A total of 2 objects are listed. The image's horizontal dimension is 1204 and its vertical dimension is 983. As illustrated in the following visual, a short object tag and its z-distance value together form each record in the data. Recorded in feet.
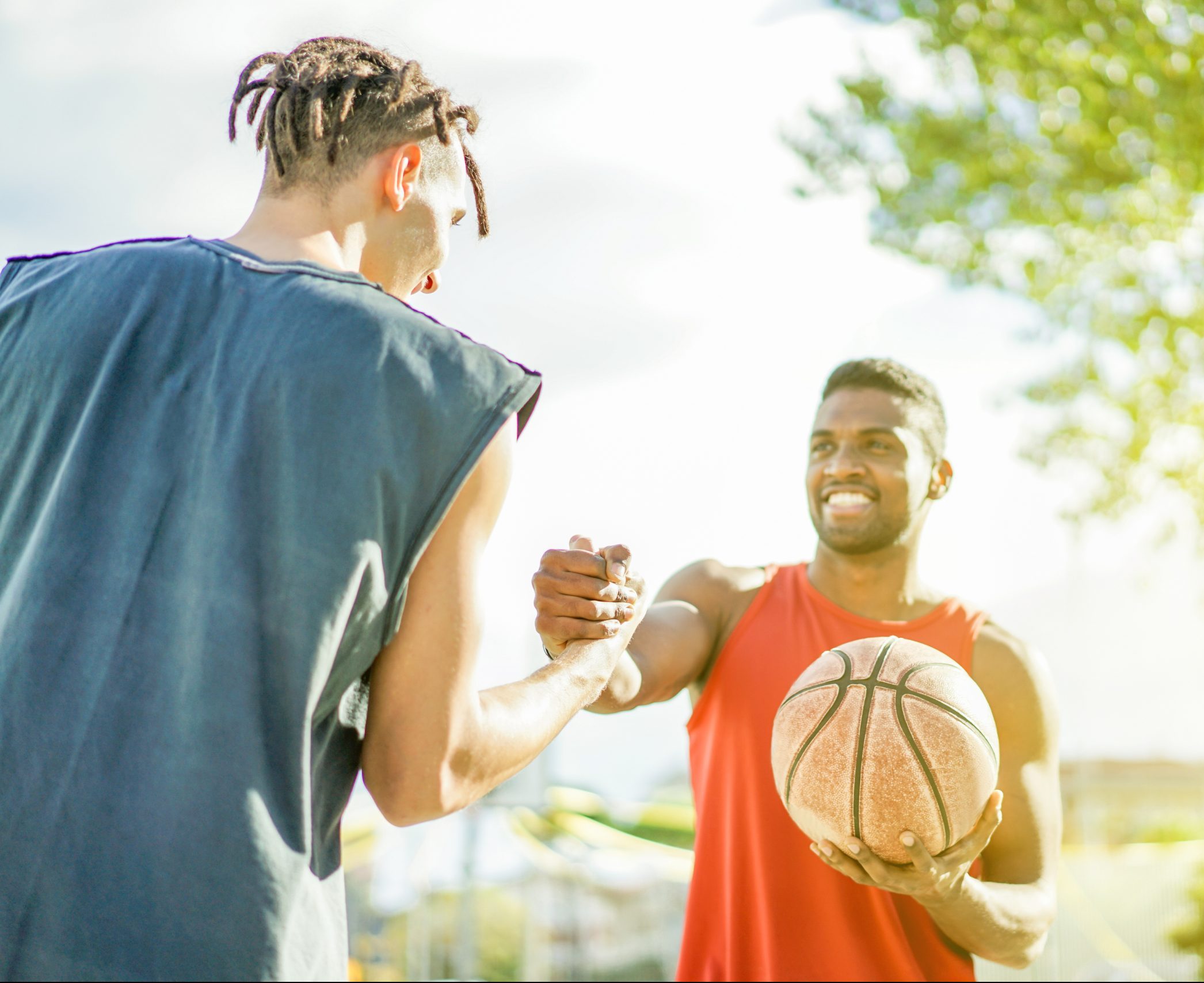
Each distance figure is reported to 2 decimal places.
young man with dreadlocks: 4.88
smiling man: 11.01
